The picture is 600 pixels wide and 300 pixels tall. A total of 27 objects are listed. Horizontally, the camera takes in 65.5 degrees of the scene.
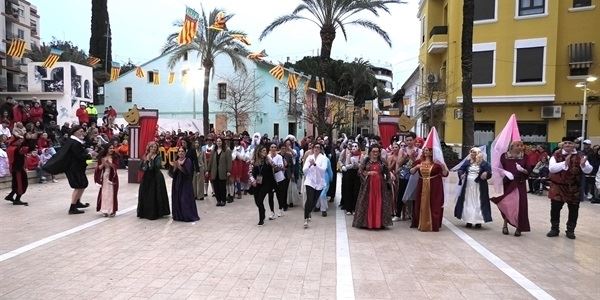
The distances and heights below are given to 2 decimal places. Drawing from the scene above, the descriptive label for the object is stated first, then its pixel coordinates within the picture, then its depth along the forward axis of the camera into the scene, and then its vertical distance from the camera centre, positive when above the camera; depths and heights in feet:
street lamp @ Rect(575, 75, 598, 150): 69.26 +6.42
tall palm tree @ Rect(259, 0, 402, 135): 72.84 +18.84
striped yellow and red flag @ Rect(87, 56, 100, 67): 89.56 +13.30
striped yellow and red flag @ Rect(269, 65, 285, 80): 86.74 +11.40
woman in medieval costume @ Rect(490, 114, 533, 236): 28.43 -2.55
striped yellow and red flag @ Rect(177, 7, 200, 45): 51.60 +11.81
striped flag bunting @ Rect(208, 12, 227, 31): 64.13 +14.90
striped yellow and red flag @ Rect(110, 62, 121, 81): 95.07 +11.91
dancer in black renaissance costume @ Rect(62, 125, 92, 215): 32.48 -2.47
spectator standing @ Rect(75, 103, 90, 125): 75.87 +2.44
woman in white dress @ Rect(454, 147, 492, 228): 29.89 -3.65
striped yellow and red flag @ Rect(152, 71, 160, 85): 124.36 +14.15
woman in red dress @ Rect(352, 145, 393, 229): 29.04 -3.86
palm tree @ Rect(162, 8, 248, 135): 91.45 +17.37
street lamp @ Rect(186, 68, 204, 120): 127.46 +14.49
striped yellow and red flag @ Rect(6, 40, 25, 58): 65.98 +11.36
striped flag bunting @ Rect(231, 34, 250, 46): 77.82 +15.55
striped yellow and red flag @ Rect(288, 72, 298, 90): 88.79 +9.86
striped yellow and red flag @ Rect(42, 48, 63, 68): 74.57 +11.12
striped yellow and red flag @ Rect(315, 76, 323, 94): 80.20 +8.14
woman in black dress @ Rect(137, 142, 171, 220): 31.55 -3.98
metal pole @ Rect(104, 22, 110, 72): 147.23 +24.57
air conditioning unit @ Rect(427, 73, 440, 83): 85.79 +10.46
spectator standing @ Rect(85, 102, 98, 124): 85.25 +3.22
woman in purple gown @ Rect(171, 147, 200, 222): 30.86 -4.03
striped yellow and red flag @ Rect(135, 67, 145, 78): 109.09 +13.72
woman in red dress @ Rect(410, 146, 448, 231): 29.35 -3.80
